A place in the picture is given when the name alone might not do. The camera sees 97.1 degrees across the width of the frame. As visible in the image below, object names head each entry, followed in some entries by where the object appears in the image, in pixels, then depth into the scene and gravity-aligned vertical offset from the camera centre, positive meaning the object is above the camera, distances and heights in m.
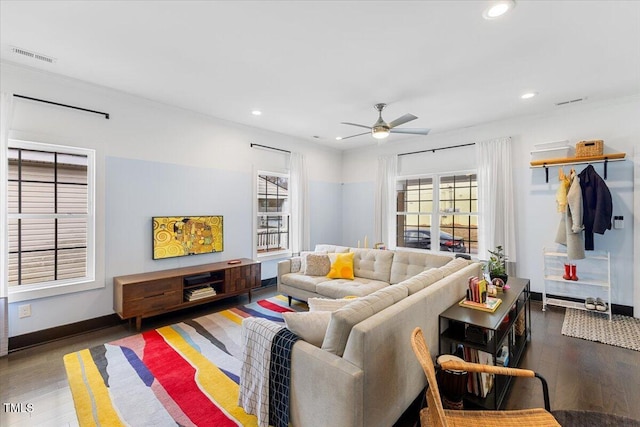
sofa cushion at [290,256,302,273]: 4.30 -0.74
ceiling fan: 3.49 +1.12
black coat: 3.56 +0.14
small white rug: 2.97 -1.30
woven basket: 3.64 +0.88
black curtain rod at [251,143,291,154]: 4.93 +1.23
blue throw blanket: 1.68 -0.98
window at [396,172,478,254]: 4.99 +0.06
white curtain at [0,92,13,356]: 2.71 -0.09
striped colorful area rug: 1.94 -1.36
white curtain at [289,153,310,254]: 5.52 +0.22
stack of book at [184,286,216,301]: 3.71 -1.04
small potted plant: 3.13 -0.63
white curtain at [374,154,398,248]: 5.82 +0.32
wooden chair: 1.31 -0.98
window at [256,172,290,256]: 5.16 +0.04
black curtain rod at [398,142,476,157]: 4.91 +1.24
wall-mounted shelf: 3.57 +0.74
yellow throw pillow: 4.05 -0.76
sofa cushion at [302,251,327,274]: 4.25 -0.68
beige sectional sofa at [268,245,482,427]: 1.45 -0.81
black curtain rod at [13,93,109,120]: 2.88 +1.21
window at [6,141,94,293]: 2.94 +0.00
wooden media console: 3.24 -0.93
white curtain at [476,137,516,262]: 4.41 +0.29
